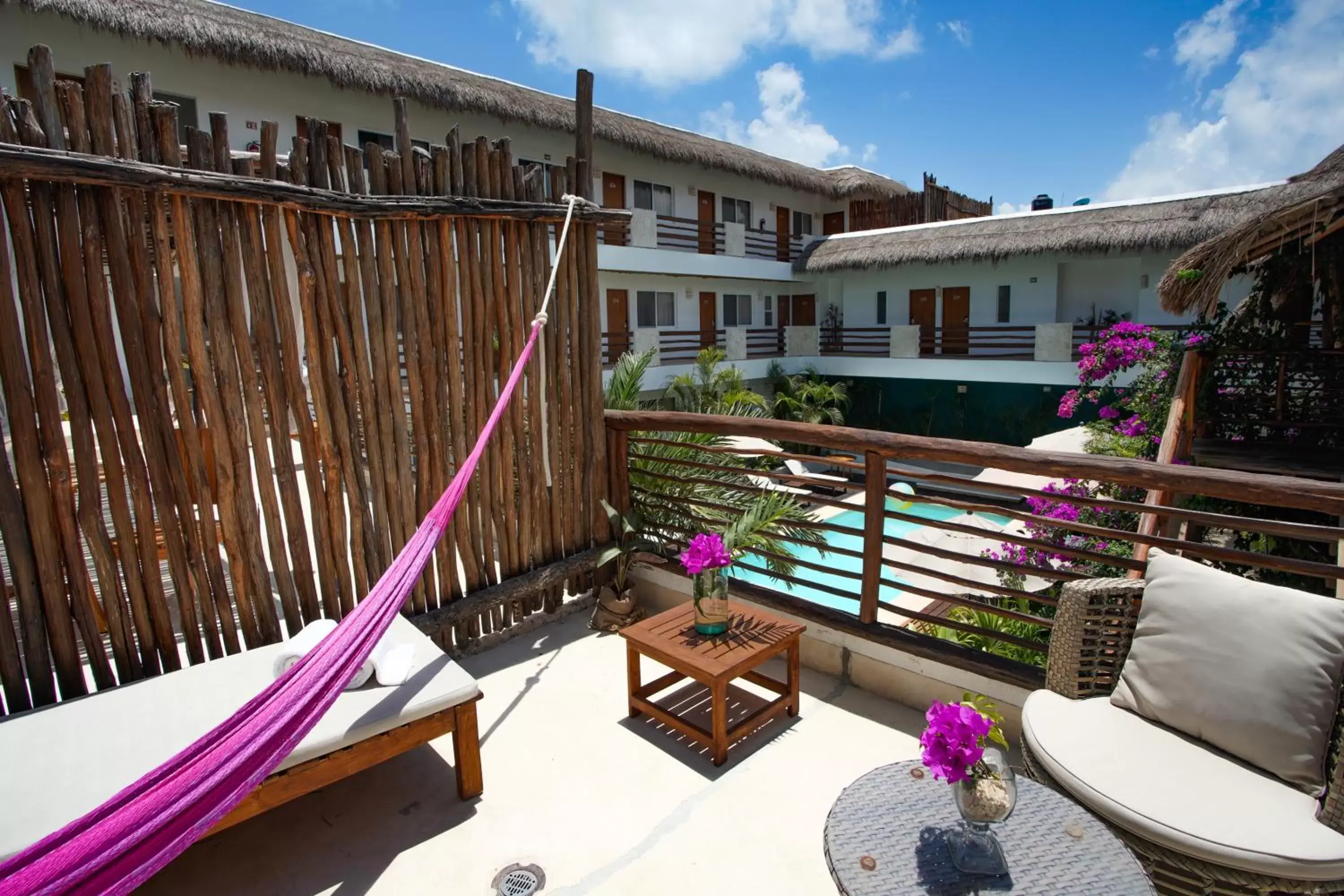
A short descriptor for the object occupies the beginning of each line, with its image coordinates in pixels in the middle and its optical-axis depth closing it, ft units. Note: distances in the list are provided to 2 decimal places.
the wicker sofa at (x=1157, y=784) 5.39
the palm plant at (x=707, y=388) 43.14
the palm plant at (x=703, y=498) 11.79
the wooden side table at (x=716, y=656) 8.68
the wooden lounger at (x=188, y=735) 6.11
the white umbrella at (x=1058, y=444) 21.54
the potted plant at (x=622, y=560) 13.10
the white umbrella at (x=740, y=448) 12.12
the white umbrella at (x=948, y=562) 19.58
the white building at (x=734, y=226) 28.45
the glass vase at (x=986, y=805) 5.10
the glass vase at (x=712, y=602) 9.46
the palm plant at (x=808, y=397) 48.32
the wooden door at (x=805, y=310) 59.62
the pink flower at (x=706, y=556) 9.44
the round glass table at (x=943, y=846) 4.99
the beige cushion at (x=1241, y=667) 6.15
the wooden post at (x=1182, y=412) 15.97
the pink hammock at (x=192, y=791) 4.69
